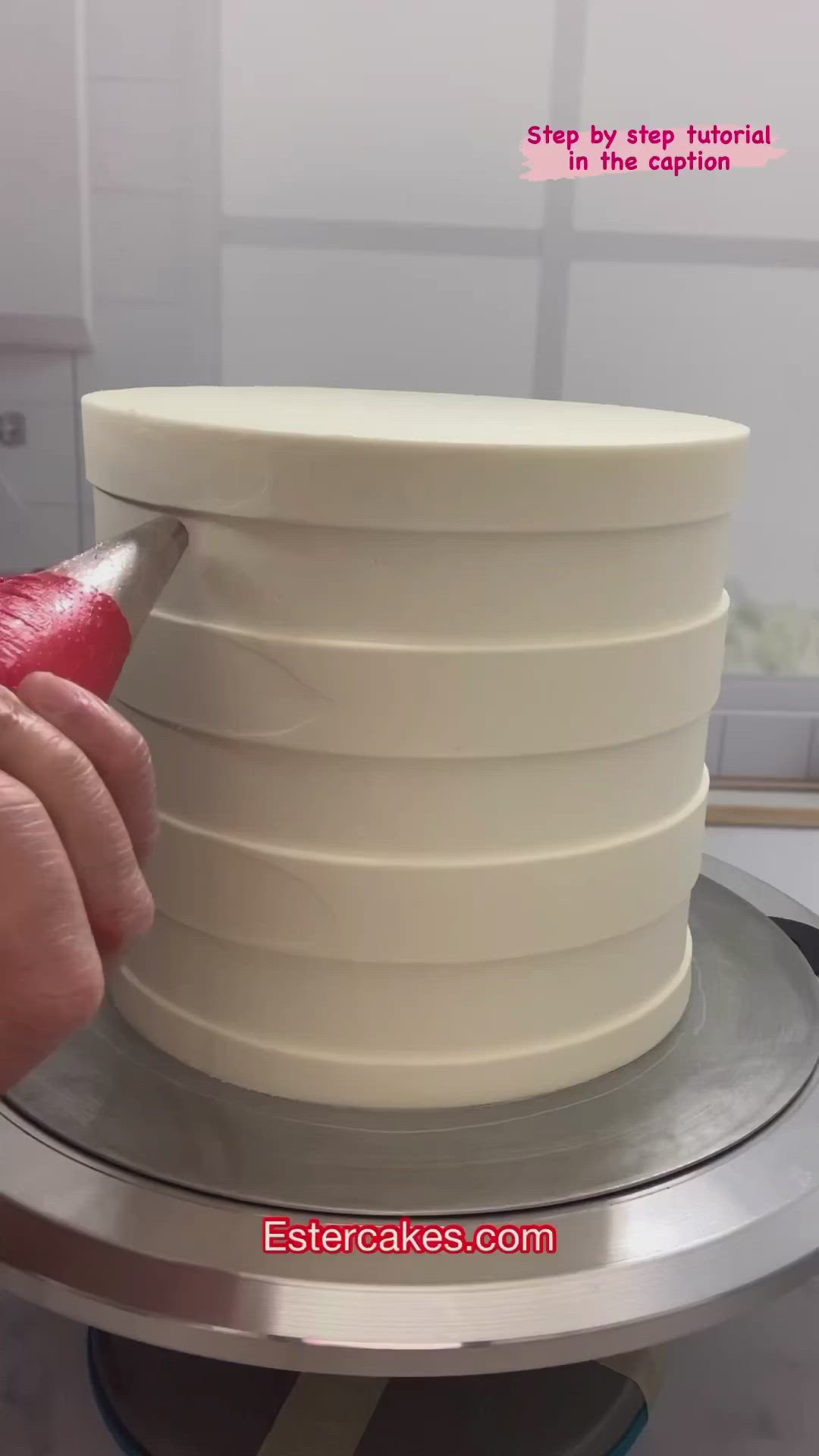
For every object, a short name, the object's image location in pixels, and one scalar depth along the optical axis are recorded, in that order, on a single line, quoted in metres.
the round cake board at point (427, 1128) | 0.50
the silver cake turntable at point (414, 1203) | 0.44
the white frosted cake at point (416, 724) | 0.50
